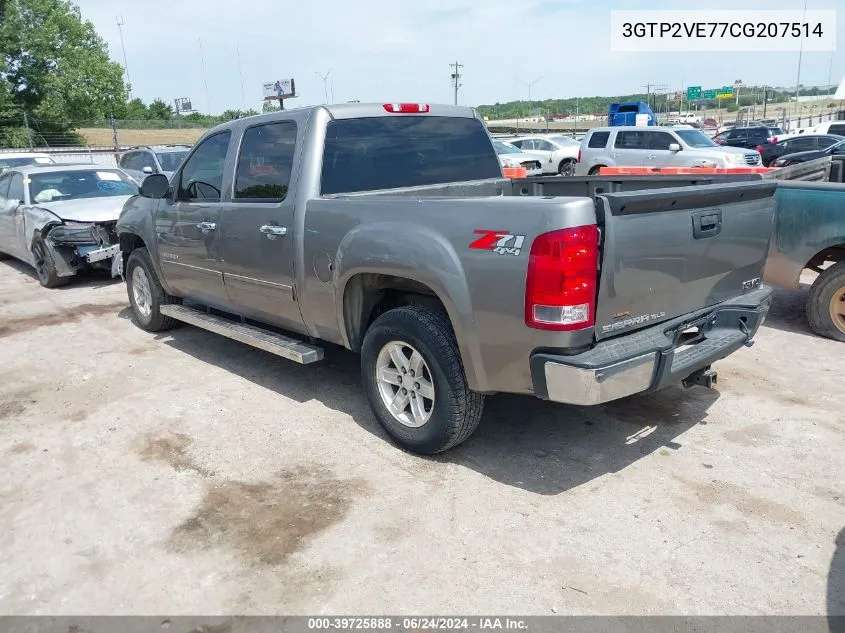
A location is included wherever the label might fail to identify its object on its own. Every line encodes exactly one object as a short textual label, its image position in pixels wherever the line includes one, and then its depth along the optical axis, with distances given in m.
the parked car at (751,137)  28.30
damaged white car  8.87
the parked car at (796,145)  22.20
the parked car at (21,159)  16.58
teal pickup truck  5.46
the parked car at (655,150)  15.90
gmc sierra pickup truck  3.09
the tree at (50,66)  38.44
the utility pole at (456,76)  54.78
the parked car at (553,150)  23.50
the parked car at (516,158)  20.72
